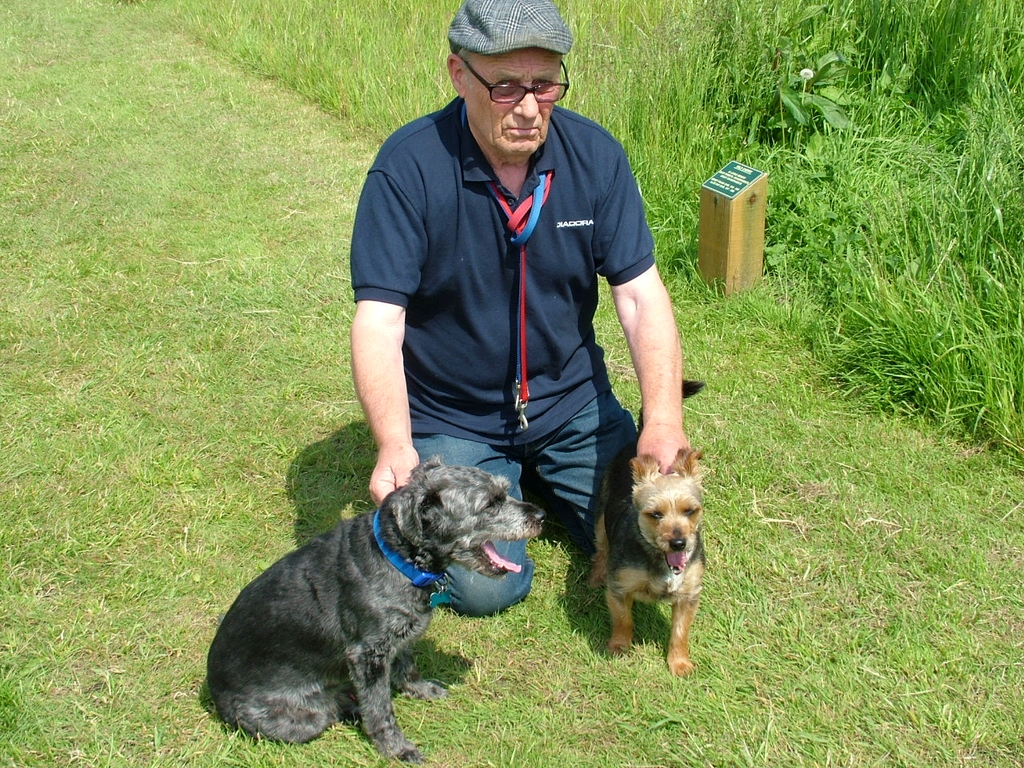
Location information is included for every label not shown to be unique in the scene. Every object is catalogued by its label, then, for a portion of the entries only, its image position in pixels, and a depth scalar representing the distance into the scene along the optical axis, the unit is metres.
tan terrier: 3.57
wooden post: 6.00
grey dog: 3.25
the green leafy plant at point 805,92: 6.77
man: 3.55
